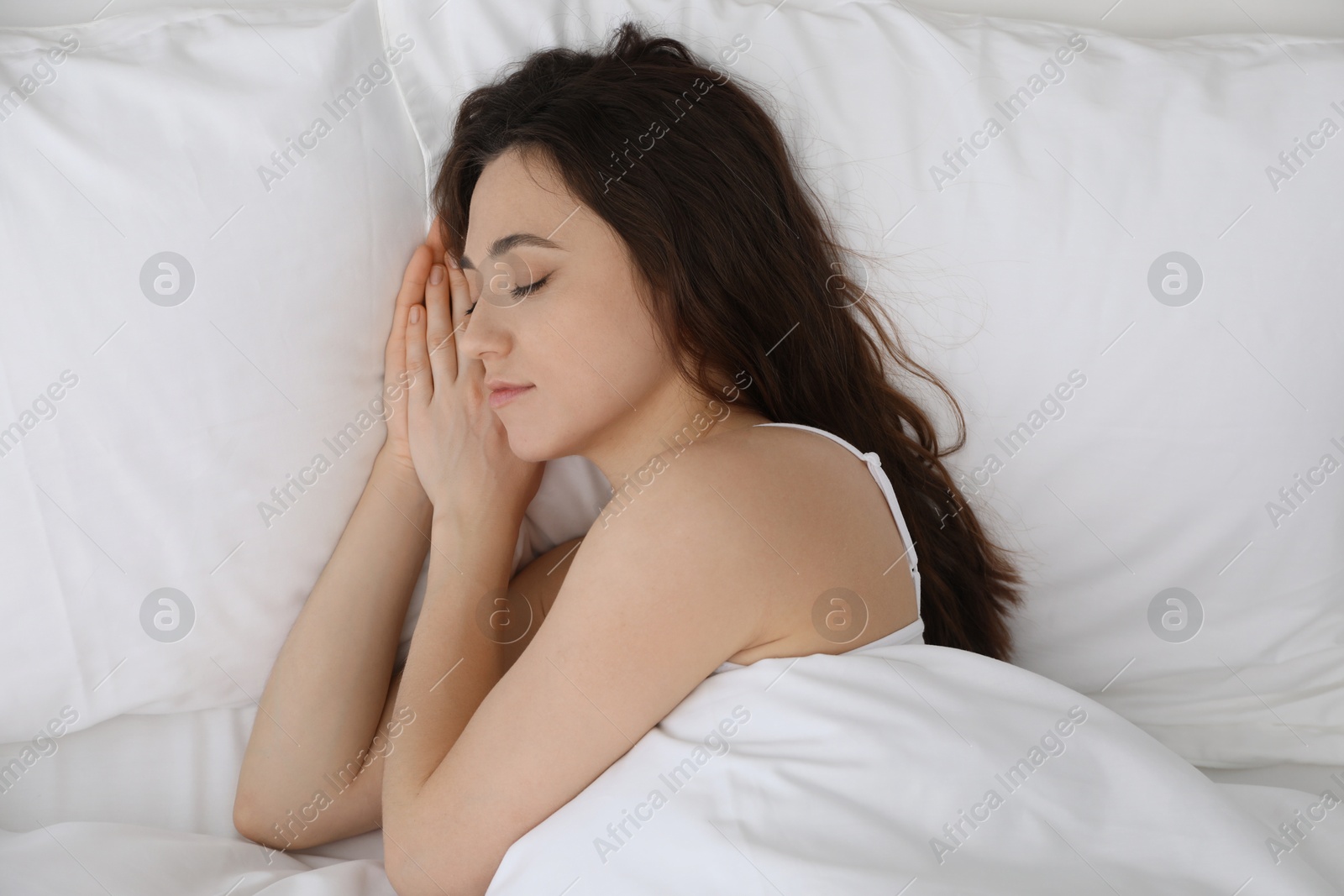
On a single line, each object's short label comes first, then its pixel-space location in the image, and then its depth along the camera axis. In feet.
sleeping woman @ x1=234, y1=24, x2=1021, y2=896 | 3.11
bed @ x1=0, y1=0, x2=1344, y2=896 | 3.39
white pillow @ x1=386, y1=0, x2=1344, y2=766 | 4.00
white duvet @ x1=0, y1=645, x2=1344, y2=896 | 2.80
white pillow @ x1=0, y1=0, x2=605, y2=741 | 3.42
